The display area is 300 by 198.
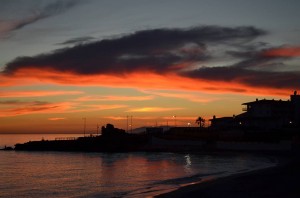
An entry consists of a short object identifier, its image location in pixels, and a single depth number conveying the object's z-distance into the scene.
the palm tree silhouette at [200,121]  183.40
